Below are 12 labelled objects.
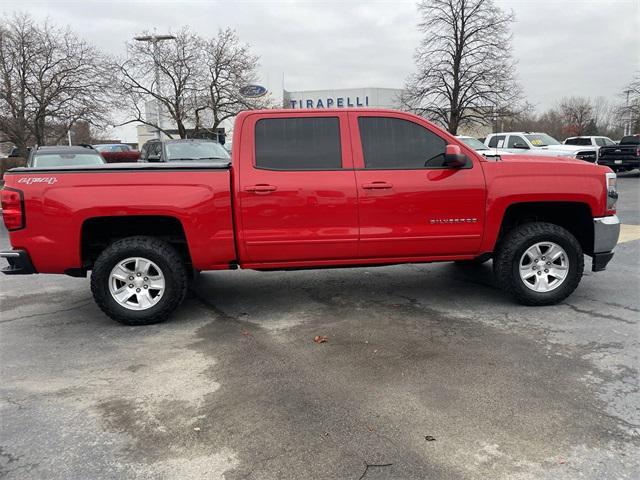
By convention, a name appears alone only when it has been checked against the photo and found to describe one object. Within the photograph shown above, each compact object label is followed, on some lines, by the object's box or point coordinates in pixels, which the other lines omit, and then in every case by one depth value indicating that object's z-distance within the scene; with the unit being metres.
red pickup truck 4.58
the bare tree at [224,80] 23.11
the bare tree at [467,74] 29.72
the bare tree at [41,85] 18.38
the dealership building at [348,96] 54.84
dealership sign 53.75
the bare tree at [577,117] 57.22
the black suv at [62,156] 11.92
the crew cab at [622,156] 21.31
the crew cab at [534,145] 19.16
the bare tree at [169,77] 22.52
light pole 21.91
